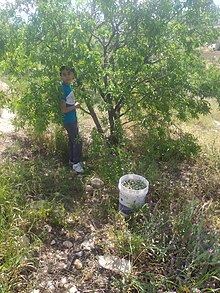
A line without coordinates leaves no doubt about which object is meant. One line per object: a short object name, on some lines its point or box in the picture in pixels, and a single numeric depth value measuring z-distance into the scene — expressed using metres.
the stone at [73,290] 2.11
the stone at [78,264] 2.31
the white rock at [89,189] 3.29
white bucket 2.74
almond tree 2.83
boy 3.16
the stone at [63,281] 2.17
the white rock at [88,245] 2.51
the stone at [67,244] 2.52
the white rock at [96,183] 3.39
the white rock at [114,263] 2.28
